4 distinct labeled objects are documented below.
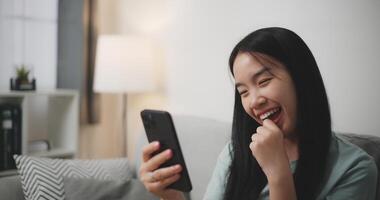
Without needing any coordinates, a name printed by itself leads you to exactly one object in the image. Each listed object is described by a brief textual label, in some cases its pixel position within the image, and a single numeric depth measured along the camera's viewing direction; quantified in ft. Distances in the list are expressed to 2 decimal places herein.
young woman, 3.06
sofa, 5.17
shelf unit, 7.77
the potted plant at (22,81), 7.18
